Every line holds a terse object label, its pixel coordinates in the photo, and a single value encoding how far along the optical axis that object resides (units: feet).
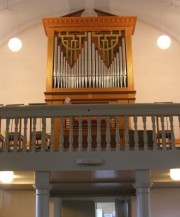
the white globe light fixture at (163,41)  31.65
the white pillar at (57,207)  26.89
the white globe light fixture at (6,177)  22.90
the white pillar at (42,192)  19.21
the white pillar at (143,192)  19.20
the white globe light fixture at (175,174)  21.73
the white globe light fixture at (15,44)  31.56
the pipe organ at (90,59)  30.89
